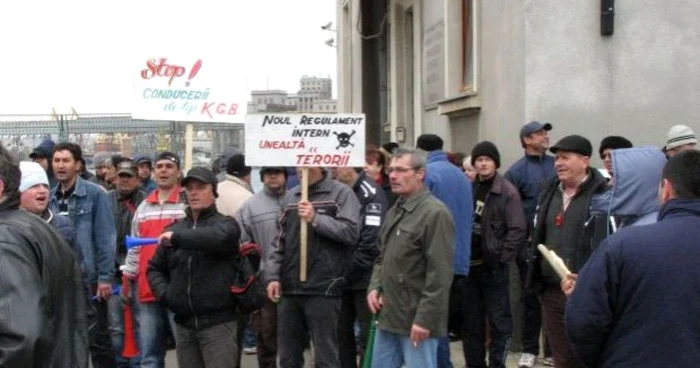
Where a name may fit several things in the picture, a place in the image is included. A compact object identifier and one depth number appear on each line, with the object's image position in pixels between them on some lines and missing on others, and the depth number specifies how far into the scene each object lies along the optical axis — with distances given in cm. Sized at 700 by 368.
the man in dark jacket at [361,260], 799
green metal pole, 699
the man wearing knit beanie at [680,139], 785
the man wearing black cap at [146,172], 971
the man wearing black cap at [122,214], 852
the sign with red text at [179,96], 991
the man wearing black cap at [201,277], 665
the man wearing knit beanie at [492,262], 841
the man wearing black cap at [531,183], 899
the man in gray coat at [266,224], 812
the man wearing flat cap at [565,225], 650
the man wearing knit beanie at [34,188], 582
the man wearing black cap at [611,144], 868
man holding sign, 745
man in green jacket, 635
